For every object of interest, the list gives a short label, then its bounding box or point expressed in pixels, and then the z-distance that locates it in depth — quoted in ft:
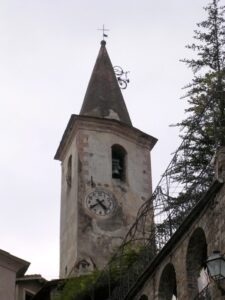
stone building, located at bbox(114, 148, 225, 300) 53.36
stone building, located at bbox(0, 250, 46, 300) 83.72
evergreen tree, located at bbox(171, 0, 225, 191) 60.70
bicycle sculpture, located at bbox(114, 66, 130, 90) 123.83
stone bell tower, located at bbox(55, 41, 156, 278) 103.19
